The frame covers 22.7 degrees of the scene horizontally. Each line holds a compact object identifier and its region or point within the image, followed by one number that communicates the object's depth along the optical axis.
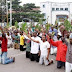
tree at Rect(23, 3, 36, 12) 45.64
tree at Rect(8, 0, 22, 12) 43.78
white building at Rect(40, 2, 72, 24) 56.19
